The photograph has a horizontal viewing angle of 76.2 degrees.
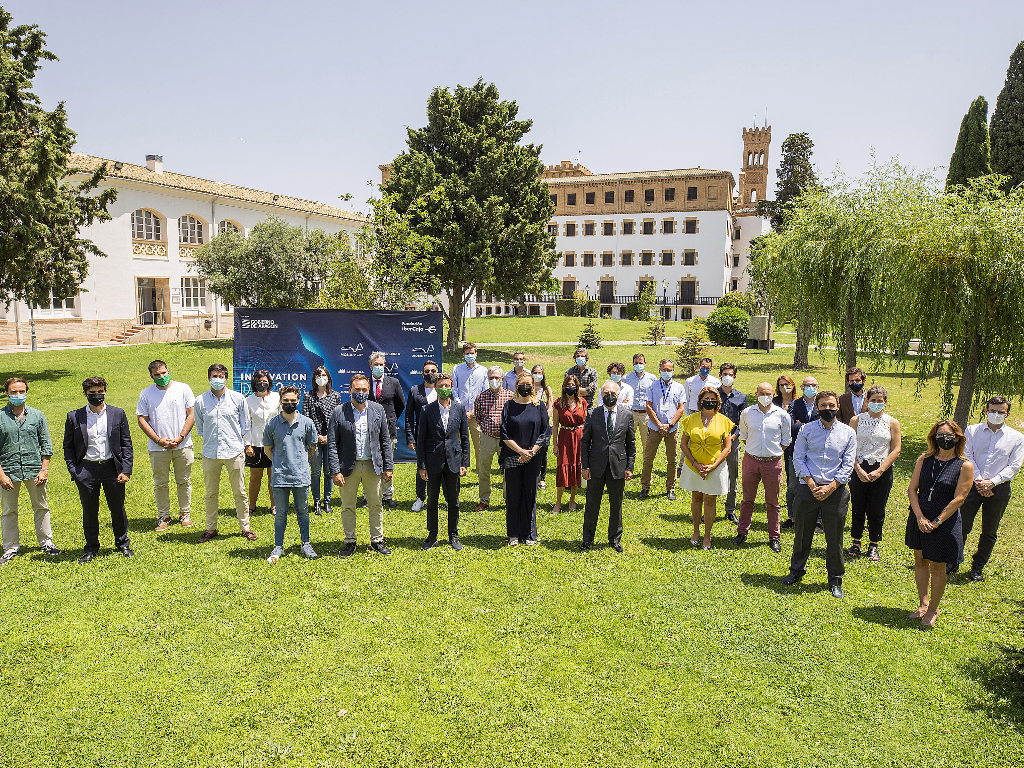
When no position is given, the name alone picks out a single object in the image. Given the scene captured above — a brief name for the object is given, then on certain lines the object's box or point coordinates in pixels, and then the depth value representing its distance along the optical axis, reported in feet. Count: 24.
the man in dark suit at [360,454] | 26.25
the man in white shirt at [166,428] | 28.09
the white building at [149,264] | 112.47
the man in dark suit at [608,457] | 27.40
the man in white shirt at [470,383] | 36.40
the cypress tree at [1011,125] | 110.83
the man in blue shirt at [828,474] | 23.03
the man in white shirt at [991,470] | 24.00
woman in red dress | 30.53
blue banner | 38.58
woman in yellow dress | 26.66
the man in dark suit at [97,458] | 25.11
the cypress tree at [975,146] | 114.93
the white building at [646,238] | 214.69
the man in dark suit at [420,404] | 30.68
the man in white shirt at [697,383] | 33.63
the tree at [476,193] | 95.91
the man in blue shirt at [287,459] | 25.79
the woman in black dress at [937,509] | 20.48
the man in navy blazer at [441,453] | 27.14
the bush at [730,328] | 115.01
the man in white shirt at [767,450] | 27.07
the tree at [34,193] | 65.72
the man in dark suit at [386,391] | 32.58
